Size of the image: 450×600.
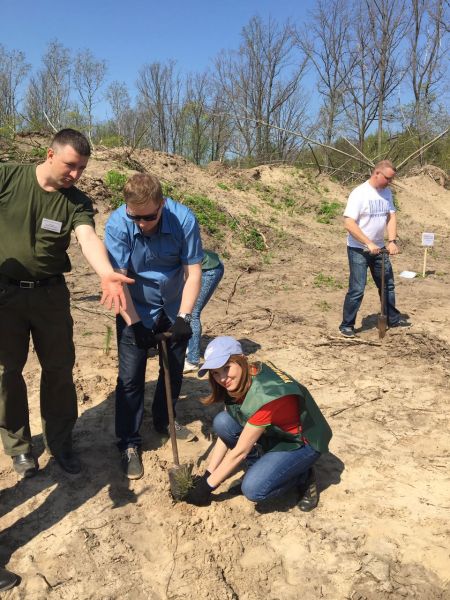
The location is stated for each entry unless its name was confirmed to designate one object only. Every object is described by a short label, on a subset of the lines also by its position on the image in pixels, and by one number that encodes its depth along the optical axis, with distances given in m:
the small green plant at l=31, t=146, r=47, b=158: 9.95
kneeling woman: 2.59
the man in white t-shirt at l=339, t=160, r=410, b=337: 5.12
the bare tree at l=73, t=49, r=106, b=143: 22.53
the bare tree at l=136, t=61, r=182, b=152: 27.67
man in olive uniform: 2.49
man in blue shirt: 2.78
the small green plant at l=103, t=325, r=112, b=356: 4.69
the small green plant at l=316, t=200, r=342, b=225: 12.58
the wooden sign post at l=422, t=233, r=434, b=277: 8.06
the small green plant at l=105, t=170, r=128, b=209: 9.72
